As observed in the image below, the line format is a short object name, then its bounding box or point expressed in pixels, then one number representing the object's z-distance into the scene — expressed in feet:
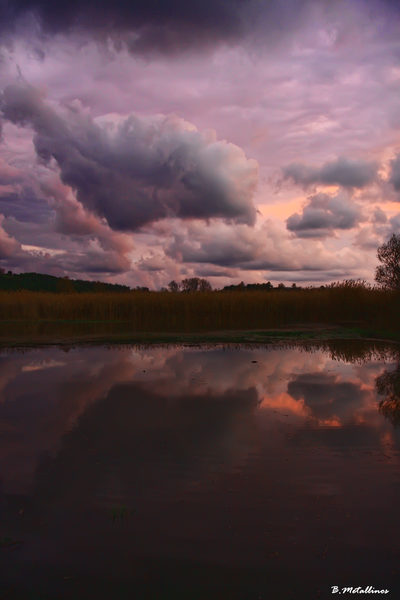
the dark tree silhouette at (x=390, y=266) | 78.43
